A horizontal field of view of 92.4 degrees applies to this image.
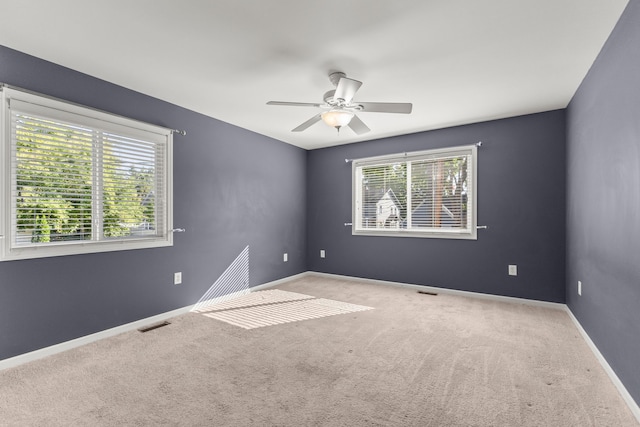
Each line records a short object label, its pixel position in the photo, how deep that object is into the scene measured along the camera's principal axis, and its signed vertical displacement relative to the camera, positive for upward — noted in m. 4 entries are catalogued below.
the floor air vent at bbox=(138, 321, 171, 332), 2.97 -1.12
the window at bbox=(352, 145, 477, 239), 4.20 +0.30
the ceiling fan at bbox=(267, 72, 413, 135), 2.36 +0.92
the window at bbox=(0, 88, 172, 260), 2.28 +0.29
